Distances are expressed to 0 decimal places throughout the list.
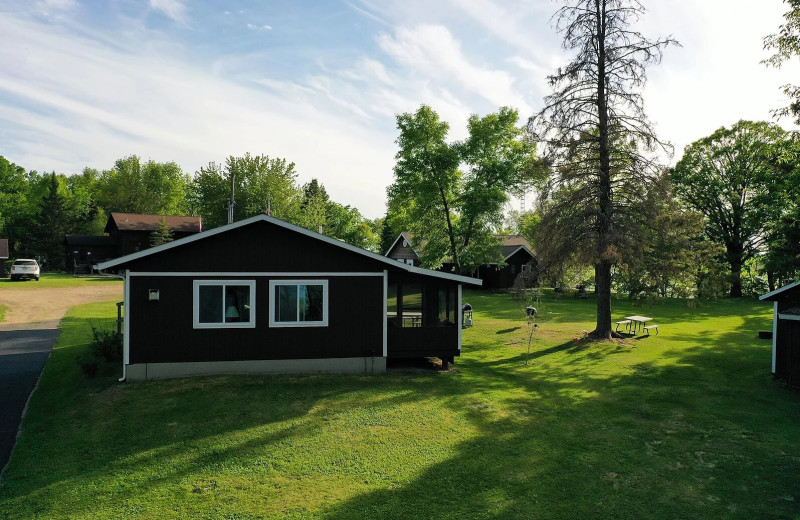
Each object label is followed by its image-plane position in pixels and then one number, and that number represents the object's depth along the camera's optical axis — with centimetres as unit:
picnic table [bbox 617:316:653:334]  2134
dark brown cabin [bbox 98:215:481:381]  1312
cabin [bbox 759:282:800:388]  1352
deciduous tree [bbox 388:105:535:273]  3519
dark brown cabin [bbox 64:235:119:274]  5100
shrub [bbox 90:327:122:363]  1520
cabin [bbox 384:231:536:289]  4269
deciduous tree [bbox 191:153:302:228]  5356
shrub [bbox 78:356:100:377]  1362
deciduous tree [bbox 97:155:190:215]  7281
